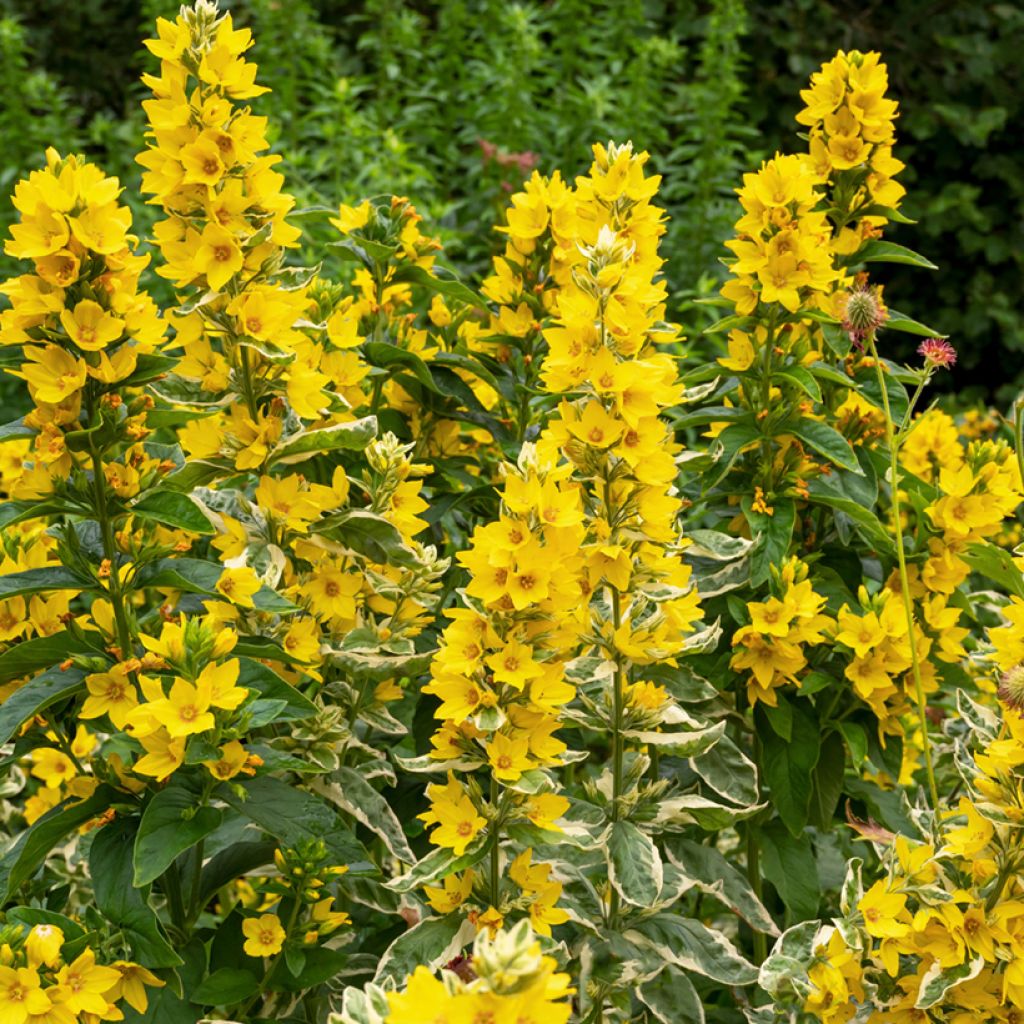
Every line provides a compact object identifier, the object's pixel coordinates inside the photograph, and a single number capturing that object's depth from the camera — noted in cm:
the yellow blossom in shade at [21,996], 127
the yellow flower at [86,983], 129
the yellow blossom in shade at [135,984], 134
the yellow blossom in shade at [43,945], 127
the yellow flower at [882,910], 133
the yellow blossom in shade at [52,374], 133
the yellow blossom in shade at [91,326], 133
